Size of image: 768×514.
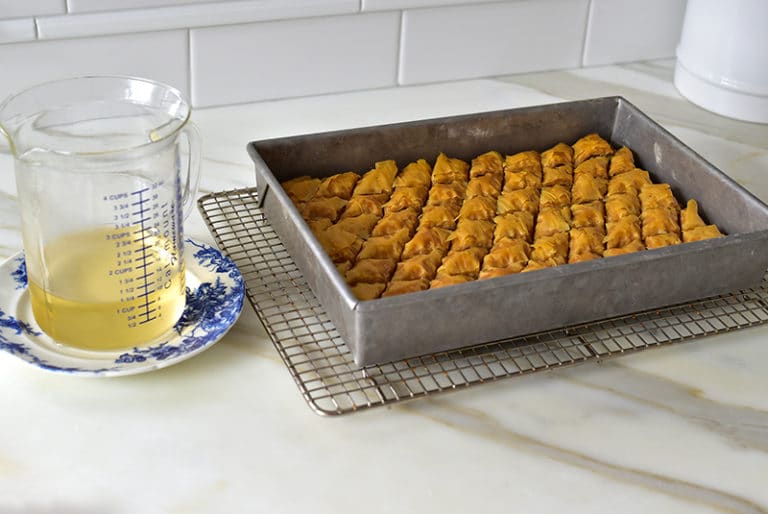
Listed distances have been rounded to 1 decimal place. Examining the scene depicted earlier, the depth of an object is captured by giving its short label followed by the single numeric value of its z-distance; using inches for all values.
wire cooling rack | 33.5
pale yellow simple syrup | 32.2
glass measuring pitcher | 31.3
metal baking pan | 32.5
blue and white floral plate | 32.6
